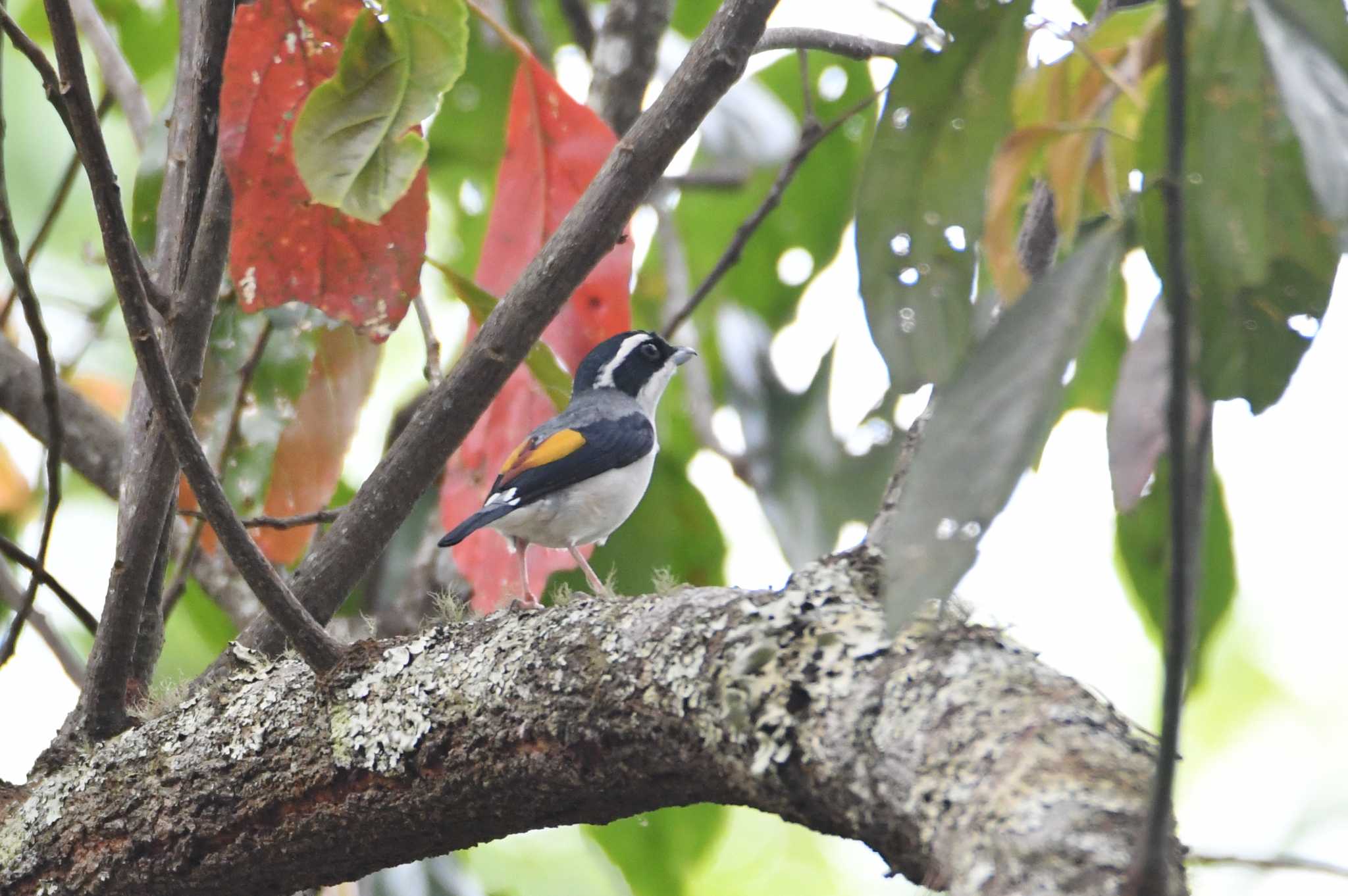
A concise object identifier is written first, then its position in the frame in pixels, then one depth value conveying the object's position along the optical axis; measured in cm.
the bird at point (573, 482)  748
